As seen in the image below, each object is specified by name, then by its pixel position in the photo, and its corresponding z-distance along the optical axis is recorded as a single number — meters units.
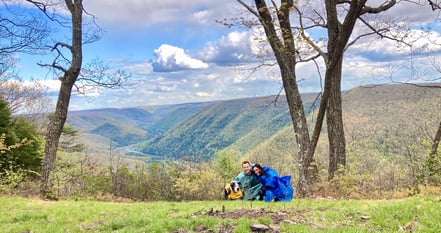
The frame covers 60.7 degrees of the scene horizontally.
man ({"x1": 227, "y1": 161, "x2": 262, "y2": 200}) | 10.61
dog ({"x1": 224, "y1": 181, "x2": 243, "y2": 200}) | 10.95
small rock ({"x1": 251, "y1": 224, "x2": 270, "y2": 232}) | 5.40
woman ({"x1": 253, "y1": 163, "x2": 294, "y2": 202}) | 10.24
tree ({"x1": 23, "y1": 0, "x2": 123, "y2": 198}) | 12.64
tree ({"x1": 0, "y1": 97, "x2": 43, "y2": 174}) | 22.95
